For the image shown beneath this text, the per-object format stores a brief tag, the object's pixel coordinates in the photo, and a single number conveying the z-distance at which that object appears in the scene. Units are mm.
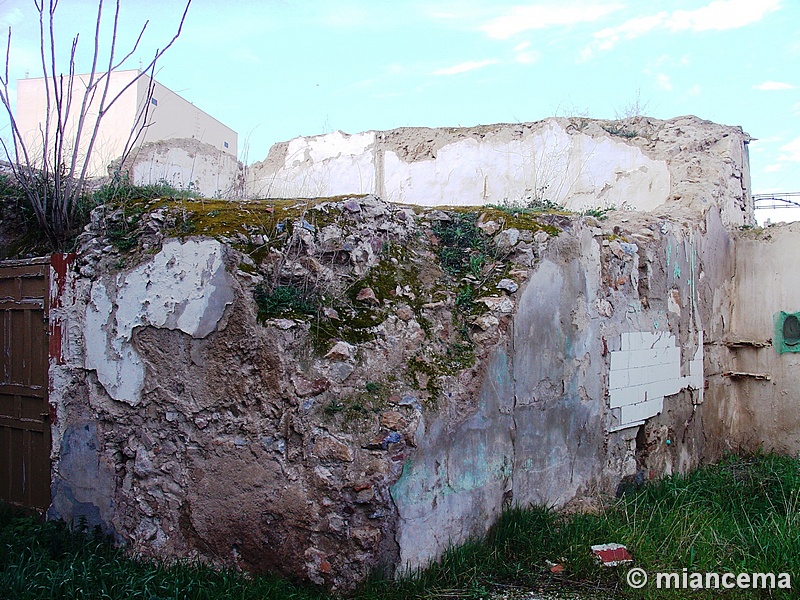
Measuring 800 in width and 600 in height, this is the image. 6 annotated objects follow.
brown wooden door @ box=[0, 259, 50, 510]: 4492
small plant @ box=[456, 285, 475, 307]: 4289
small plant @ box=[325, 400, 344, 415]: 3639
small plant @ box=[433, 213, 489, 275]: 4504
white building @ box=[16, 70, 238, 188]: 14992
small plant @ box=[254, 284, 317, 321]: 3824
